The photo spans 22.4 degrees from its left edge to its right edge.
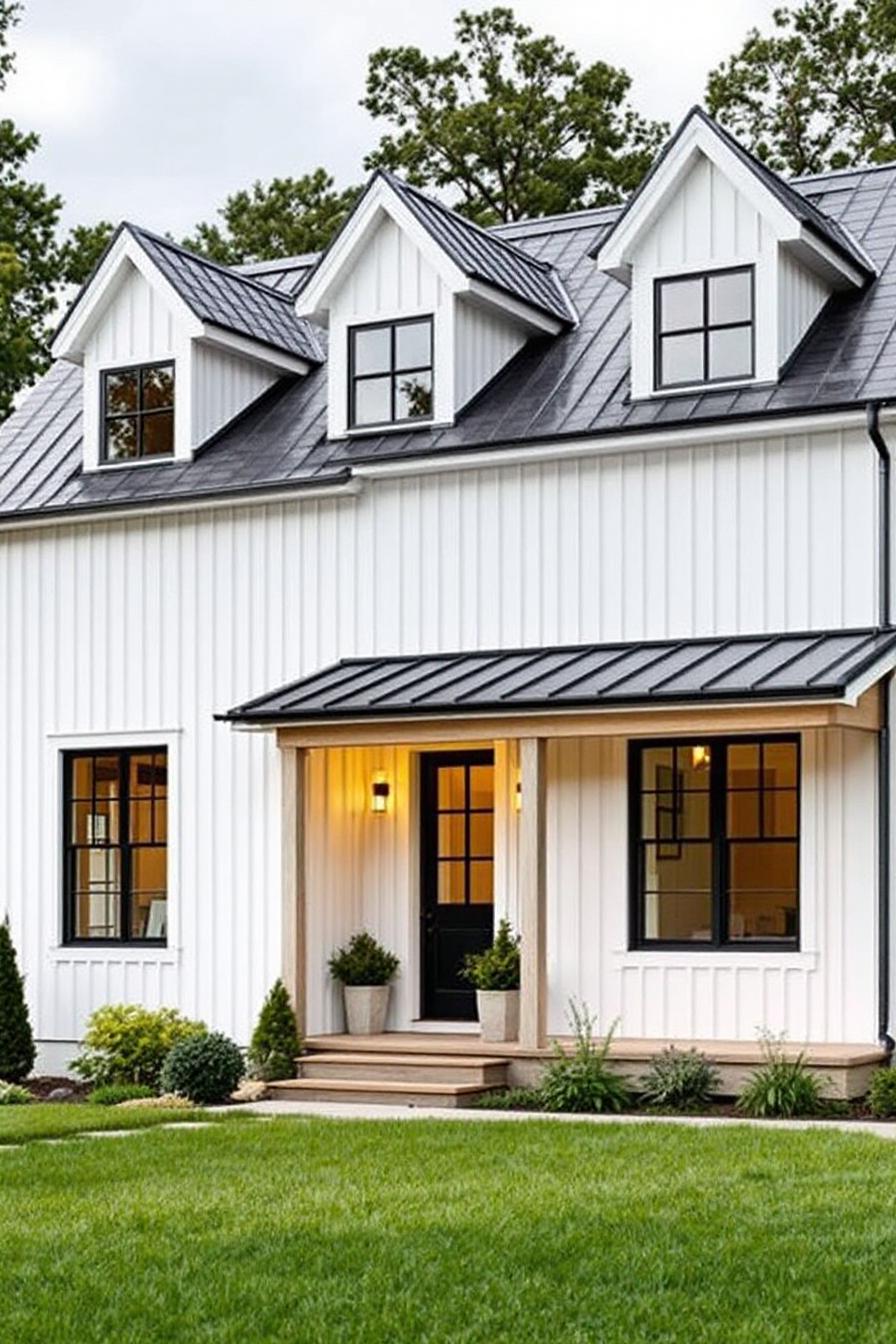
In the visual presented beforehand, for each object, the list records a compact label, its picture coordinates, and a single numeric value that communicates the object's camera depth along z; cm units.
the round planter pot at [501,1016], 1828
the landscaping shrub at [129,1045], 1911
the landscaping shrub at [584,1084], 1670
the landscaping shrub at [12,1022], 2012
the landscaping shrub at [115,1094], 1800
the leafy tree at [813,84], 3550
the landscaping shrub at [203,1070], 1781
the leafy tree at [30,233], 3741
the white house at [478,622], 1748
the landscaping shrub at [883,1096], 1592
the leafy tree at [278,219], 3938
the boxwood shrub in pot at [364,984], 1955
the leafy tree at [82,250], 3809
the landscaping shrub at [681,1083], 1667
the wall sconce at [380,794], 2012
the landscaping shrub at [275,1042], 1855
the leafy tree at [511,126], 3759
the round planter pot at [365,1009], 1953
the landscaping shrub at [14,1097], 1864
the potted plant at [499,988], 1830
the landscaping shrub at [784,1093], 1609
